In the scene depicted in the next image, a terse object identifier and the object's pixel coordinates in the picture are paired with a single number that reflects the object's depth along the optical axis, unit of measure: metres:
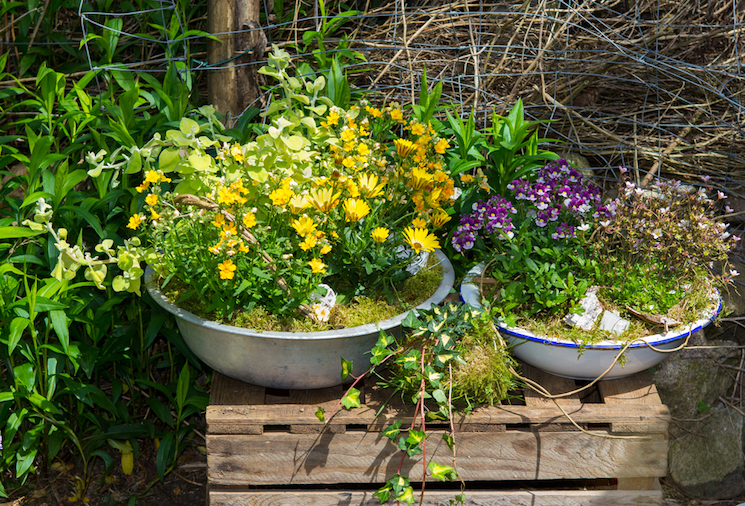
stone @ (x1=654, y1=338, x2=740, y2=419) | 2.28
